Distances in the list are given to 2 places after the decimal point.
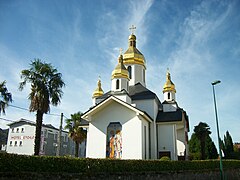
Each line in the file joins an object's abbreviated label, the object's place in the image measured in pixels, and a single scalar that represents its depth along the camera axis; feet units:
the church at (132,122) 72.23
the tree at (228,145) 137.96
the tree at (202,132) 117.60
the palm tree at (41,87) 68.90
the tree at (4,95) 70.65
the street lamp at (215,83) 62.25
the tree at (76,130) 102.68
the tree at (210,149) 124.08
